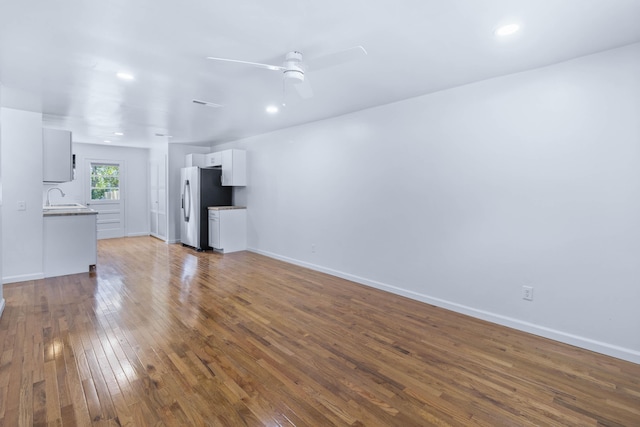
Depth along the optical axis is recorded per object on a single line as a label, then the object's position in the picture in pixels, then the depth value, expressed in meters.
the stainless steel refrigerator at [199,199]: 6.82
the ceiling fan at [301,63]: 2.39
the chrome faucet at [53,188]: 6.86
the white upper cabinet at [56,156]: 4.76
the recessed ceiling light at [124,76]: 3.11
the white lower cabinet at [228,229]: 6.52
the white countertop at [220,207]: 6.56
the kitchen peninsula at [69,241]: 4.74
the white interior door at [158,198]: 7.90
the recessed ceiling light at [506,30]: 2.20
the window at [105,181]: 8.10
